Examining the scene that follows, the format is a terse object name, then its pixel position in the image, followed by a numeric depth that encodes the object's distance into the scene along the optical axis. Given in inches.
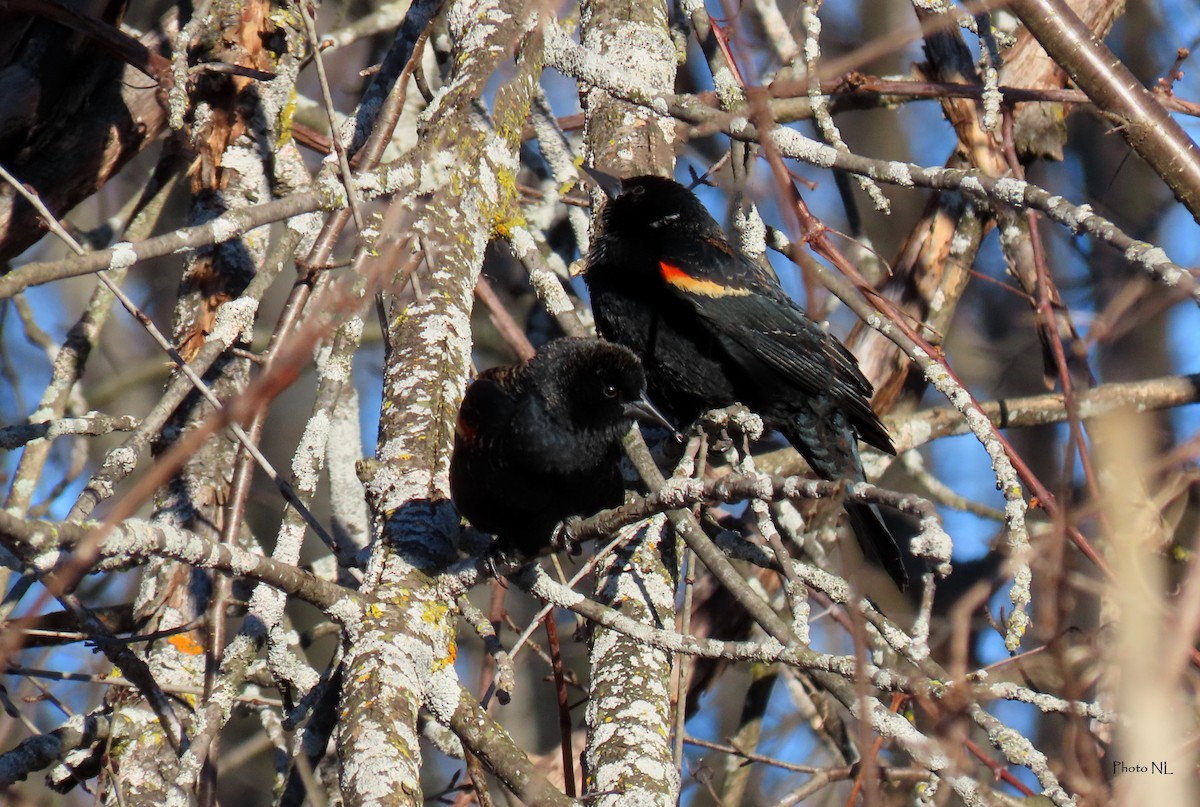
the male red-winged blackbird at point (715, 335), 324.8
